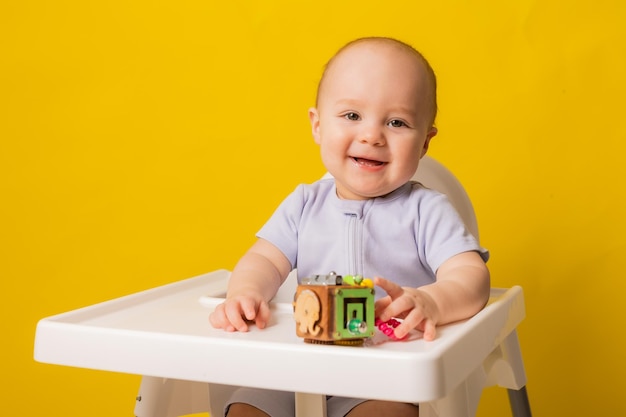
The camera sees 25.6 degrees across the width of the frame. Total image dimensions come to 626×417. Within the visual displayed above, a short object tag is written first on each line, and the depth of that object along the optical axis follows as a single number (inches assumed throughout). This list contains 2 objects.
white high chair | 42.4
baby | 52.3
